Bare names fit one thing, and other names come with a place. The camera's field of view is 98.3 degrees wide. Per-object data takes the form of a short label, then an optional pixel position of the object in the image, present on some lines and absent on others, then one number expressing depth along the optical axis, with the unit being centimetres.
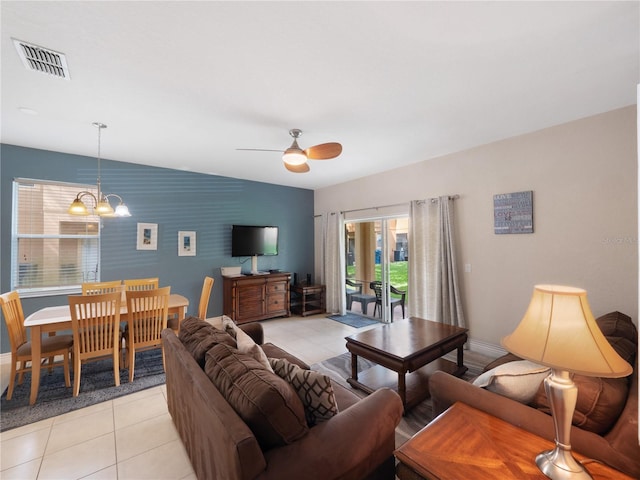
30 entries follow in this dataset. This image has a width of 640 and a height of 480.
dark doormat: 495
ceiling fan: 269
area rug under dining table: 234
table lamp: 96
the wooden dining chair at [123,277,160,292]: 374
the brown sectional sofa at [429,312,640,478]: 106
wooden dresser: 481
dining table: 246
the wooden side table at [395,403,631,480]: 102
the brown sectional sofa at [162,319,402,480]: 102
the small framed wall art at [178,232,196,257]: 464
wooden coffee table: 237
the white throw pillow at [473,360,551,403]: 140
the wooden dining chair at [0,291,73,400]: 251
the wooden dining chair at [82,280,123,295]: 348
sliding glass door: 482
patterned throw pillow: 130
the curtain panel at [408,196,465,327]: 371
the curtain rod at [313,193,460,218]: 379
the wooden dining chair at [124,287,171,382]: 284
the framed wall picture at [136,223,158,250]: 428
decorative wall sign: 314
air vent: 176
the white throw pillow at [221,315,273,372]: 162
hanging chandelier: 281
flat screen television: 511
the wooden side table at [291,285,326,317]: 555
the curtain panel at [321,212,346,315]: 560
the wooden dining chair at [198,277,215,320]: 356
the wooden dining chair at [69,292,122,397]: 257
